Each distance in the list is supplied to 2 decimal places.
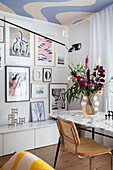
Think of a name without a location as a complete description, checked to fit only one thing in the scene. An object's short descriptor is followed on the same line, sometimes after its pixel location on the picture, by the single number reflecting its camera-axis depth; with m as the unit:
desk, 1.85
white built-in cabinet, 2.97
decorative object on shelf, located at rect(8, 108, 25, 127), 3.27
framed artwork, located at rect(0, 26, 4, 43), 3.31
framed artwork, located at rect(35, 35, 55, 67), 3.76
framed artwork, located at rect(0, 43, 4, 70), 3.31
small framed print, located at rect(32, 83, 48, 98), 3.71
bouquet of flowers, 2.40
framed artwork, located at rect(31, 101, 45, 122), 3.66
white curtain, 3.09
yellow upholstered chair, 1.01
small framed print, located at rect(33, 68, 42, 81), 3.71
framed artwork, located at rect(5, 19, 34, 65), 3.41
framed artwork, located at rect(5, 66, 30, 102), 3.39
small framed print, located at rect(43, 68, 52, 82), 3.85
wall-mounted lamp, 1.89
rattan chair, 1.87
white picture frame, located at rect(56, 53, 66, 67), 4.06
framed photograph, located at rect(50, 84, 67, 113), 3.95
